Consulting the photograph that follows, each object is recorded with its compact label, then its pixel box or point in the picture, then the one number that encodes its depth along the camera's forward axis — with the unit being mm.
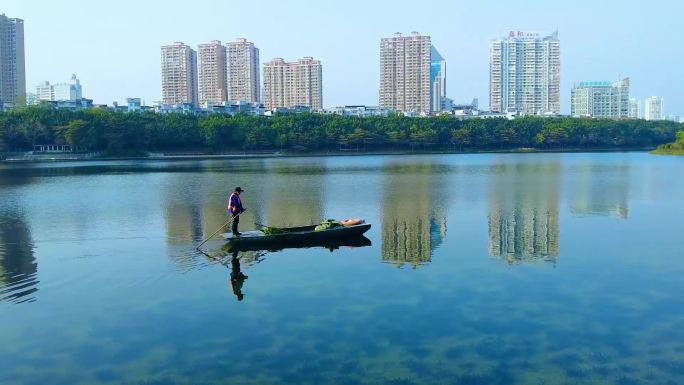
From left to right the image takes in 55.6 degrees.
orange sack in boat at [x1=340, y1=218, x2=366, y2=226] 16859
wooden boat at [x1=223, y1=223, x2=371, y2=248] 15977
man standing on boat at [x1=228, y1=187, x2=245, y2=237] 16469
